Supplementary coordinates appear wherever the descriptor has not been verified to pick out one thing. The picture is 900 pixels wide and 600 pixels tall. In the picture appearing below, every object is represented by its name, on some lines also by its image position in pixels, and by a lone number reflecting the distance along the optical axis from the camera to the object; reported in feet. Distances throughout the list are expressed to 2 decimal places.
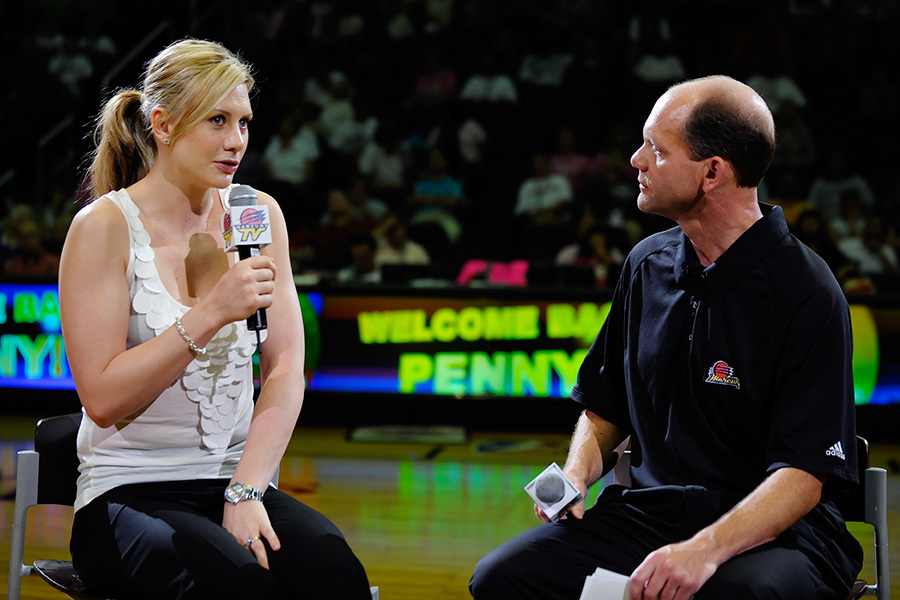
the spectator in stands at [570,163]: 29.81
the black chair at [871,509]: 7.30
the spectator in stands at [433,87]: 32.32
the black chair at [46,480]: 7.48
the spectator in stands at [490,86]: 32.27
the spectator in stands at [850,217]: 26.63
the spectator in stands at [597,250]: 23.90
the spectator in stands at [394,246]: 25.40
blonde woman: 6.61
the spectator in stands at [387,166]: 30.66
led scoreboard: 19.86
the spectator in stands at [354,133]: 31.78
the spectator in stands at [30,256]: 22.09
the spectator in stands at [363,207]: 28.09
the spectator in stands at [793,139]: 29.37
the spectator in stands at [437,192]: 29.66
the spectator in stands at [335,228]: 26.02
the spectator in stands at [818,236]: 22.91
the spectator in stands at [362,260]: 22.76
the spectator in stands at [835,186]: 28.37
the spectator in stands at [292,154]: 31.09
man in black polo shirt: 6.59
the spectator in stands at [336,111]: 32.45
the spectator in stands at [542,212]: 26.76
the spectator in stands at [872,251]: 24.53
